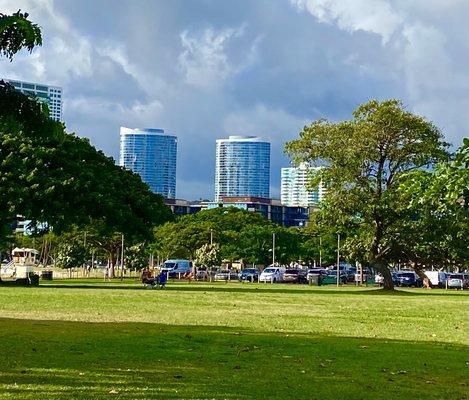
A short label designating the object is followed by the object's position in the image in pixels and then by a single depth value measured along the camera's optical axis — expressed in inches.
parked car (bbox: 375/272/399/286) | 3068.4
